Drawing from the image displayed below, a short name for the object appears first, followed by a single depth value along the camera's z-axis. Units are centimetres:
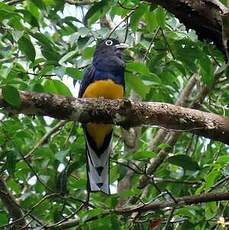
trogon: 766
